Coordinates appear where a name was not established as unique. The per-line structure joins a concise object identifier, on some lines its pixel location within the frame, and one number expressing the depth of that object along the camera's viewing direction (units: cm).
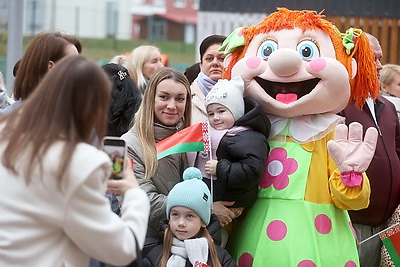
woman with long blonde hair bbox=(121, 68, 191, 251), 480
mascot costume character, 471
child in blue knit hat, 460
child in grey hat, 466
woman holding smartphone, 288
